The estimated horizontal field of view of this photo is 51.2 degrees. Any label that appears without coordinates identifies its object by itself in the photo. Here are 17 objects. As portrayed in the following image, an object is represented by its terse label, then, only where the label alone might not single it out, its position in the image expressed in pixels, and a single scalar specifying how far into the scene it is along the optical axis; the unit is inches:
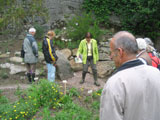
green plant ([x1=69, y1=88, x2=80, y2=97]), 175.3
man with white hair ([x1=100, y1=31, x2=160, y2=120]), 53.7
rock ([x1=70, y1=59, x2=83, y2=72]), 289.4
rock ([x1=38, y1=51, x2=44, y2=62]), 285.6
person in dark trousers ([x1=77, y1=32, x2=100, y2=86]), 216.8
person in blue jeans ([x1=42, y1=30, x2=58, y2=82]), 202.4
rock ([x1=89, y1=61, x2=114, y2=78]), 277.4
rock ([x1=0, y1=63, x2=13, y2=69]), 262.1
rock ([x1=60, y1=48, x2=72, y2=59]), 303.1
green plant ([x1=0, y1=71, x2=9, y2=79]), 243.1
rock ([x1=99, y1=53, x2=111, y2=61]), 308.2
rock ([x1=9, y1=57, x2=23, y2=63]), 276.6
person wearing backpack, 207.9
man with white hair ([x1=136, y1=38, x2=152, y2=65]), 120.3
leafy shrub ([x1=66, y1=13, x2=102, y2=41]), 327.9
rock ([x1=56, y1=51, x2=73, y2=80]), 249.9
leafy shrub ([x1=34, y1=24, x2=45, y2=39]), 358.6
